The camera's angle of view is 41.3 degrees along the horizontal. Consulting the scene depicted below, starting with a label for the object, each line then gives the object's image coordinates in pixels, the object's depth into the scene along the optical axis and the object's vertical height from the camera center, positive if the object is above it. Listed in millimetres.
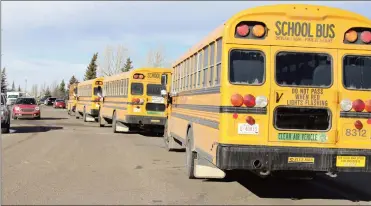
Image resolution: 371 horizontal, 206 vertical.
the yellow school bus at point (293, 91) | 6797 +154
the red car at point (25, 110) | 30219 -567
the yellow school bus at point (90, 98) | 27047 +192
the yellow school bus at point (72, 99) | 36631 +166
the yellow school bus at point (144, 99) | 18438 +95
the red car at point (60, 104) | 64875 -395
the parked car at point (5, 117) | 18969 -637
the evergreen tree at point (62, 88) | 131525 +3545
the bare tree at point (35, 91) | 178538 +3725
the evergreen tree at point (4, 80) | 108075 +4577
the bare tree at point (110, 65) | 79625 +5928
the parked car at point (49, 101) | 78125 -9
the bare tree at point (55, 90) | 138125 +3338
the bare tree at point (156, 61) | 72062 +5998
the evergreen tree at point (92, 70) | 96175 +6237
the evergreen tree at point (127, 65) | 79588 +5991
